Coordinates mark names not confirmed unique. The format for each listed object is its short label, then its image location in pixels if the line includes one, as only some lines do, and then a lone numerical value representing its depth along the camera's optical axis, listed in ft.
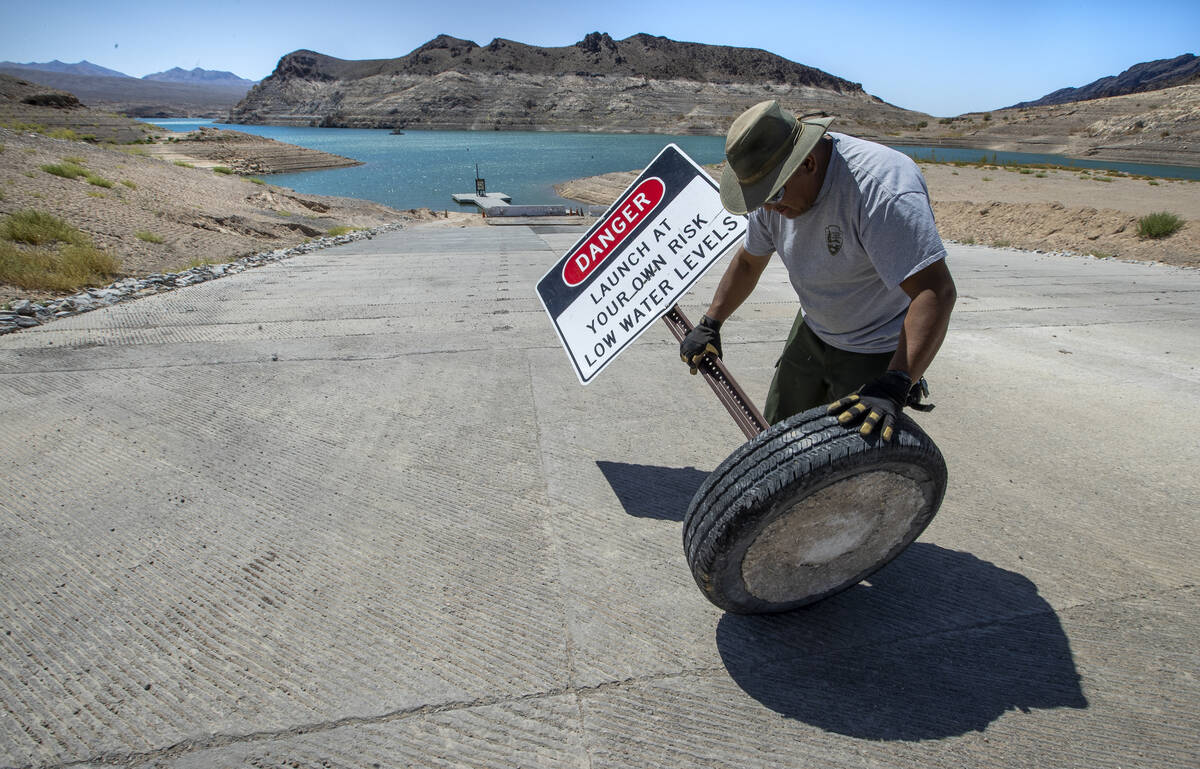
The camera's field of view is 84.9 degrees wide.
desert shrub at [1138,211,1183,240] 40.42
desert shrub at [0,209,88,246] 31.04
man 6.50
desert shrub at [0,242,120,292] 24.81
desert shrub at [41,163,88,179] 49.16
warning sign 9.66
